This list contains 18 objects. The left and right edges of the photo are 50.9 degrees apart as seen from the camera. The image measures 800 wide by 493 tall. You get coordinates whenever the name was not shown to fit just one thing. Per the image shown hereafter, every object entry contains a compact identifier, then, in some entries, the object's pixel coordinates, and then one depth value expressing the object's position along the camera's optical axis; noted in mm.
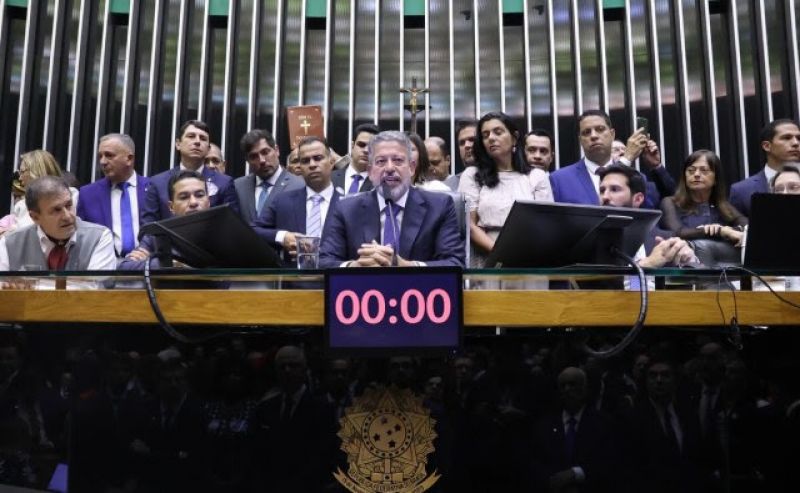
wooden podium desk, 1708
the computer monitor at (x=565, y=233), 1907
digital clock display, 1669
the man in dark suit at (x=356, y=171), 4191
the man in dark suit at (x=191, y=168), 3877
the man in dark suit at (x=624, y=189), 3055
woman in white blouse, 3516
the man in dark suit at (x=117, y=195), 4051
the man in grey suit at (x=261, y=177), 4086
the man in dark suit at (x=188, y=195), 3240
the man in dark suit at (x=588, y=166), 3730
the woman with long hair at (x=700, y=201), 3547
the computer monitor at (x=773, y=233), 1868
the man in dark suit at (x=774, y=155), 3889
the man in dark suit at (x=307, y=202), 3578
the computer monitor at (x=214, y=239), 1982
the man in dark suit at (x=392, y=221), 2611
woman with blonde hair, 4070
